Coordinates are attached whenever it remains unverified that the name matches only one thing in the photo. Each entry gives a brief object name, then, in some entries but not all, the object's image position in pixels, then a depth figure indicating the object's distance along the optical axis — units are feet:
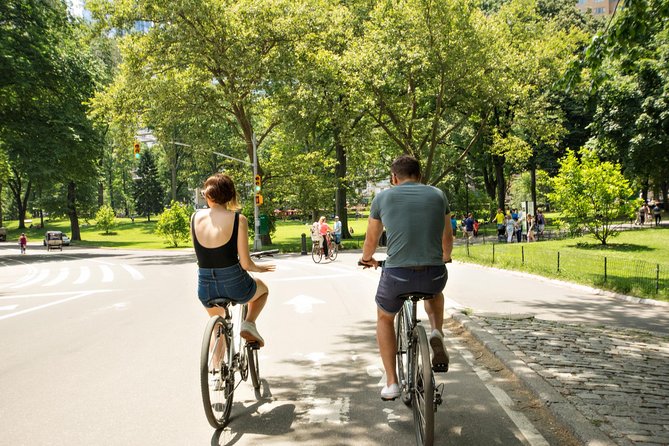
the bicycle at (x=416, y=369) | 11.75
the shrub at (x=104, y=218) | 212.64
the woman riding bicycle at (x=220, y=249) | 14.33
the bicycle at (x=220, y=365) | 13.04
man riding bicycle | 13.05
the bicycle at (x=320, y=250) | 77.15
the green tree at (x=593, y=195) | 76.33
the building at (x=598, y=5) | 403.54
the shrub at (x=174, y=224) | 136.77
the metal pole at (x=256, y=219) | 102.22
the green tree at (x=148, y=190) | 287.48
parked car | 160.49
